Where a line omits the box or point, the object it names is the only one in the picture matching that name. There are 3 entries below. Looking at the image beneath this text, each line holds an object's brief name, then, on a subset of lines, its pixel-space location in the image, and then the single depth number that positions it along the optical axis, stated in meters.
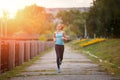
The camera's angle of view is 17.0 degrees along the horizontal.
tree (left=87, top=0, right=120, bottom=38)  47.46
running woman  14.92
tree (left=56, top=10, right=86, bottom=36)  142.50
